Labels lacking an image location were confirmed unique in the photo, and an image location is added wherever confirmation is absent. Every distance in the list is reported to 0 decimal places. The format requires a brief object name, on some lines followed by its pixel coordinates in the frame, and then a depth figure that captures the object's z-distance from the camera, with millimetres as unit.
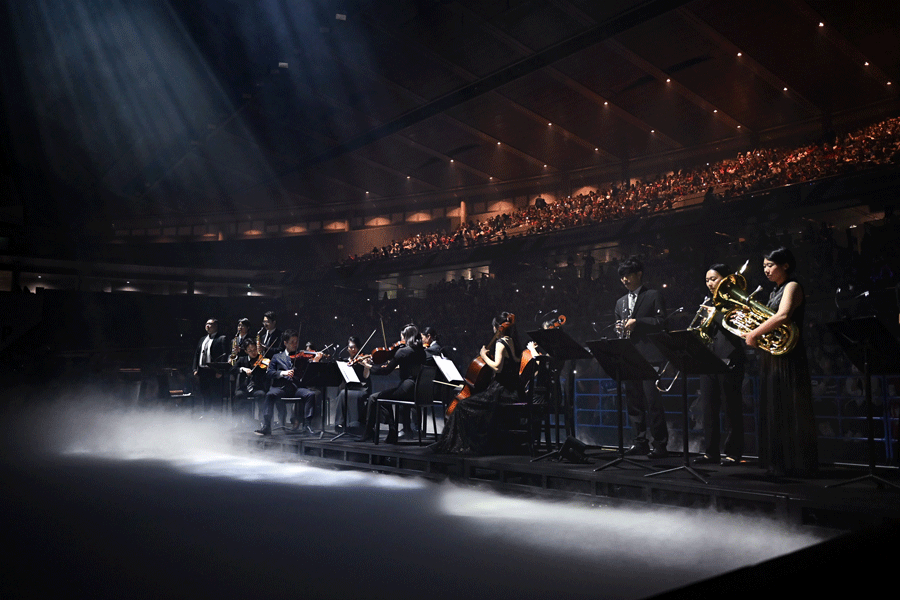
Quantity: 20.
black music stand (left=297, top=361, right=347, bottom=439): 6410
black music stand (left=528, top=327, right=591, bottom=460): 4309
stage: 3115
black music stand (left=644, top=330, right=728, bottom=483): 3623
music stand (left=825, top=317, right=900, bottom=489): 3275
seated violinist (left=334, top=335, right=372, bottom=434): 7144
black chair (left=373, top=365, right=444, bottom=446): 6051
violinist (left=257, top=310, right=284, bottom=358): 7863
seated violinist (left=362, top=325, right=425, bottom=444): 6203
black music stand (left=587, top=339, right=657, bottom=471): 3949
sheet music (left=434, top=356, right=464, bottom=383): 5855
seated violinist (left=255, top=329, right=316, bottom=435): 7242
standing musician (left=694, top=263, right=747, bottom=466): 4402
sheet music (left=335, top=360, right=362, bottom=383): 6465
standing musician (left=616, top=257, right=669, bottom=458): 4820
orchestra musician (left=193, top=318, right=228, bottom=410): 8609
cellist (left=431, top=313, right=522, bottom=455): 5258
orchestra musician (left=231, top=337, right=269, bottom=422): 7879
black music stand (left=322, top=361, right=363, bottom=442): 6449
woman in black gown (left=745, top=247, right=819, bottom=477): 3678
